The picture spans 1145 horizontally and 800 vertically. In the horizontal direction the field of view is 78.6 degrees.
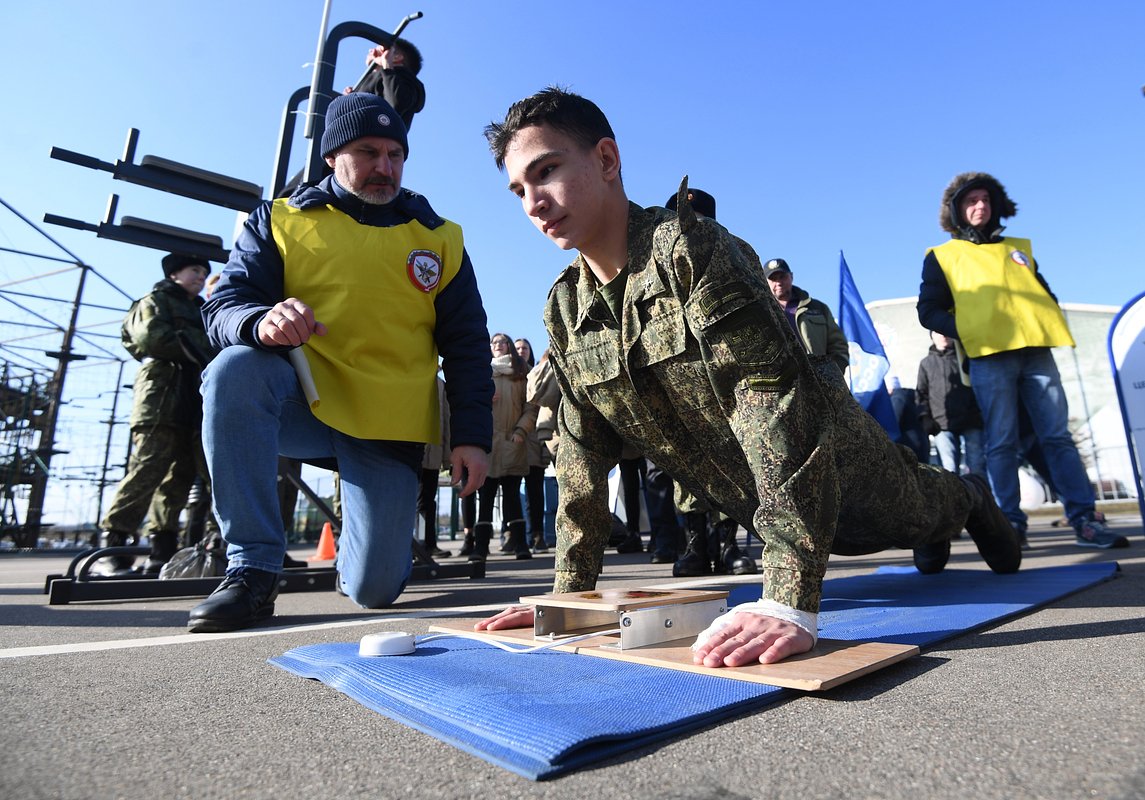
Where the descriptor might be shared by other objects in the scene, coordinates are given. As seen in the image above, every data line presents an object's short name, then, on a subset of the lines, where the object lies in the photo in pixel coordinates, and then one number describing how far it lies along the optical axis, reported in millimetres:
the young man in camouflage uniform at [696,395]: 1408
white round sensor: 1414
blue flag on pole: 6078
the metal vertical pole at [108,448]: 14938
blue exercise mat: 835
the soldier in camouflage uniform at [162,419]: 4223
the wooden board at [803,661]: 1091
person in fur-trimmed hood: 4102
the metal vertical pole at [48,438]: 13297
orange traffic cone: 7637
